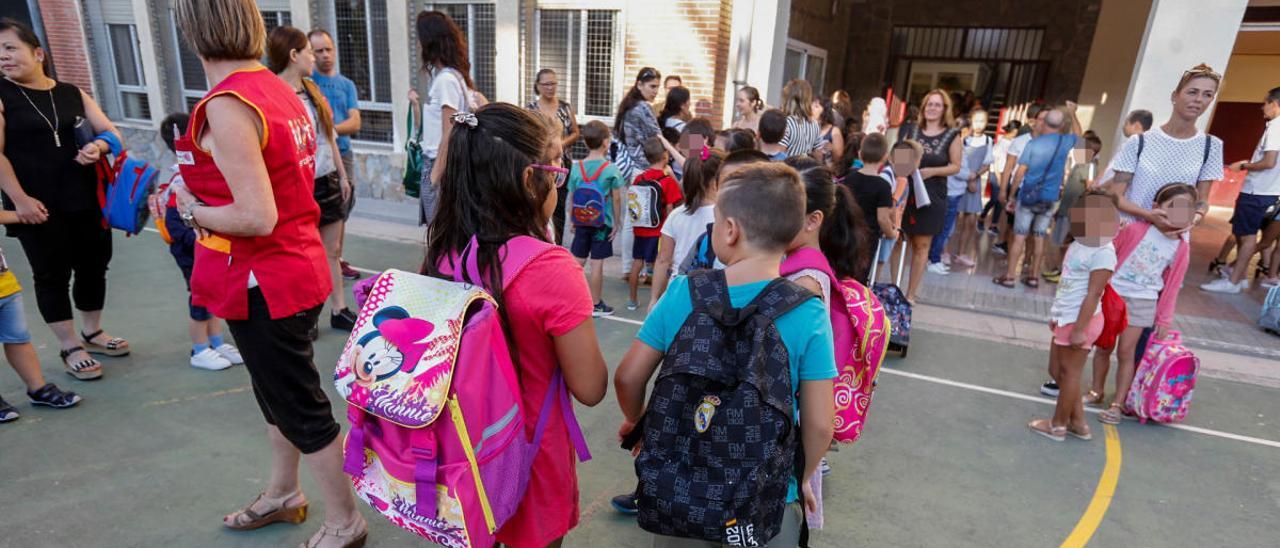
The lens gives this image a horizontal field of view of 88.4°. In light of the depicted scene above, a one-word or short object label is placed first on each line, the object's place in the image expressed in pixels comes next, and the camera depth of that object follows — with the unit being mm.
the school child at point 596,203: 5219
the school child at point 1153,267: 3623
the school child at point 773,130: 5086
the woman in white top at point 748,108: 7059
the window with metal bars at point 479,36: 9438
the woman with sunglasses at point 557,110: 6203
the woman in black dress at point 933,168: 5805
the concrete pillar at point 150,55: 10812
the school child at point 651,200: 5242
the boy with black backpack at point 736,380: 1487
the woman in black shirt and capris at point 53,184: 3348
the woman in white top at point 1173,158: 4098
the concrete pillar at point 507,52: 9094
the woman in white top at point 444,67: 4539
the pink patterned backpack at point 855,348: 2203
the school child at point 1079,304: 3160
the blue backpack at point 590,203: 5203
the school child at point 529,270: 1566
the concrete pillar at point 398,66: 9328
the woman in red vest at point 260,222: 1899
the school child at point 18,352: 3230
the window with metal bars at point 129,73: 11641
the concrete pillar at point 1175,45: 6535
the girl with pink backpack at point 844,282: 2055
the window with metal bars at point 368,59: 9852
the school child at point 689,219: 3814
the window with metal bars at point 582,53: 8992
